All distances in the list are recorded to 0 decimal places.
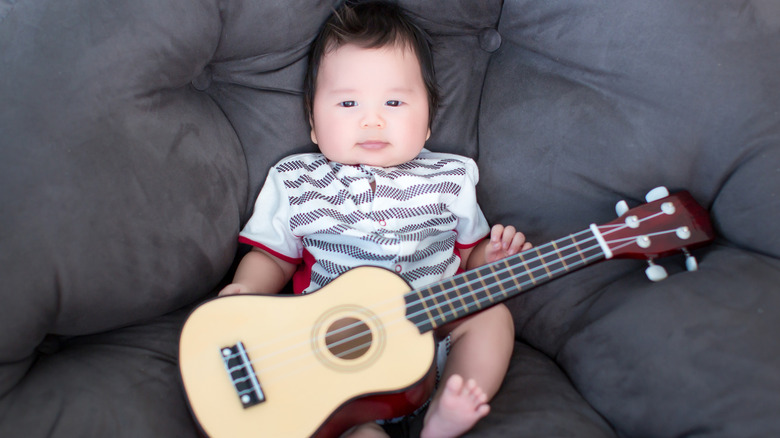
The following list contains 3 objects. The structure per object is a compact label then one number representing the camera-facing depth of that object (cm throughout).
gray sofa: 79
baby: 104
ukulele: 78
